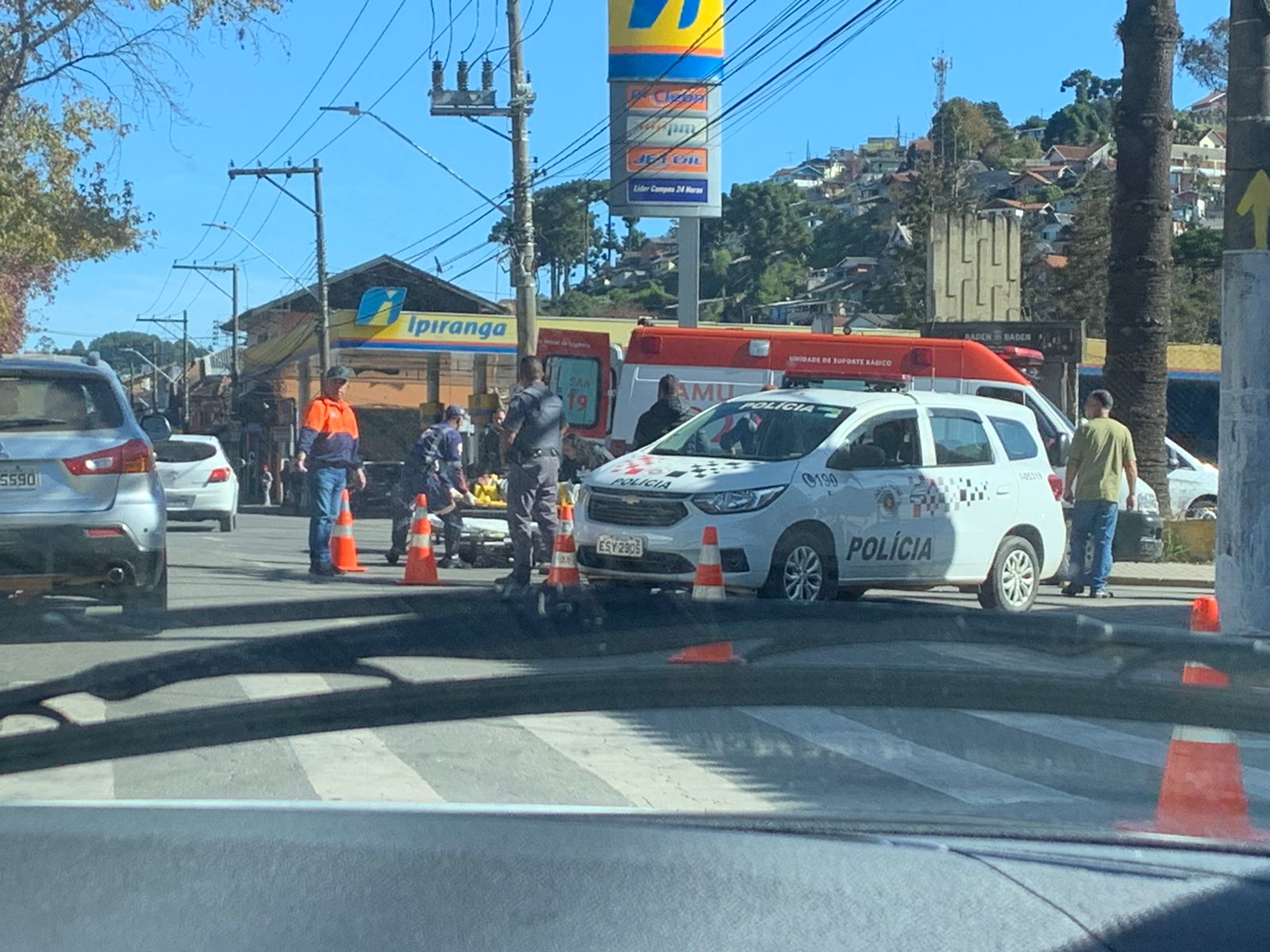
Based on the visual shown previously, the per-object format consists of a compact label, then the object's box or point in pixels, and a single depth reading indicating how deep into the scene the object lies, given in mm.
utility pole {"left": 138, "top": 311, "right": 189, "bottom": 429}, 77356
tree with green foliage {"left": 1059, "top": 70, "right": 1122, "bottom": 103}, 170500
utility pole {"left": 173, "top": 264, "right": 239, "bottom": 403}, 60438
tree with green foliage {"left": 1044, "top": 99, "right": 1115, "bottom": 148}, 157625
